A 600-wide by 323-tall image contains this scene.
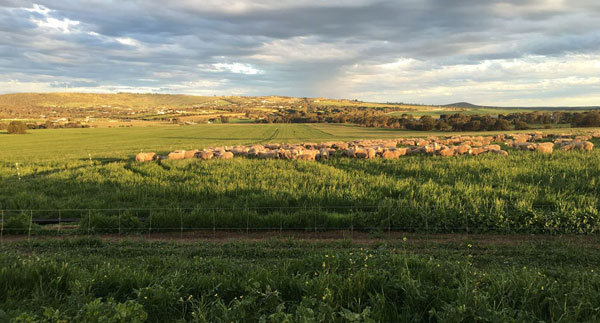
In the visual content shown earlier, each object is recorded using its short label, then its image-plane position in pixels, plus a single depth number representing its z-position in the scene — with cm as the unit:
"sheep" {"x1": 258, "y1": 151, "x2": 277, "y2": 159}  2339
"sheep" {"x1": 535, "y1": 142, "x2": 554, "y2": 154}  2205
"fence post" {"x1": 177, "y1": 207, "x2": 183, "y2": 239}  961
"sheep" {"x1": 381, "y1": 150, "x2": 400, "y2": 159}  2227
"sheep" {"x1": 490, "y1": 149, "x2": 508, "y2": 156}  2130
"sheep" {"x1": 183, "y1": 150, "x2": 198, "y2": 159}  2447
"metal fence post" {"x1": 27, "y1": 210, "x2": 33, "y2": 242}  928
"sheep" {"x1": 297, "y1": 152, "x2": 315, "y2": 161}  2240
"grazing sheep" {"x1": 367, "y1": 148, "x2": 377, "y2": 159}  2253
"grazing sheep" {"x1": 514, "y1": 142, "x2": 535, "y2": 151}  2466
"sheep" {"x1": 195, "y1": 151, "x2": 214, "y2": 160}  2300
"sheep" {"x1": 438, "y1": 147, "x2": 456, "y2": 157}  2256
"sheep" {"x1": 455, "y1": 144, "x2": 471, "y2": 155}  2318
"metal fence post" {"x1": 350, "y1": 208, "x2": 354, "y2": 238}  934
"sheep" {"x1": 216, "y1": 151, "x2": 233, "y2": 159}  2305
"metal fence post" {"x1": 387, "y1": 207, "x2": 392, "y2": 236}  944
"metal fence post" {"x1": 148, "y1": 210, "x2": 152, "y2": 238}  972
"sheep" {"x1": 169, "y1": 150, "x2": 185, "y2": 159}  2377
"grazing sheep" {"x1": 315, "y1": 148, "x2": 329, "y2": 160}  2347
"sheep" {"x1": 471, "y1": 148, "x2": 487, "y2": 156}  2269
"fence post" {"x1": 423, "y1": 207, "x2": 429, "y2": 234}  937
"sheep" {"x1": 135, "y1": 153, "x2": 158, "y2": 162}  2263
